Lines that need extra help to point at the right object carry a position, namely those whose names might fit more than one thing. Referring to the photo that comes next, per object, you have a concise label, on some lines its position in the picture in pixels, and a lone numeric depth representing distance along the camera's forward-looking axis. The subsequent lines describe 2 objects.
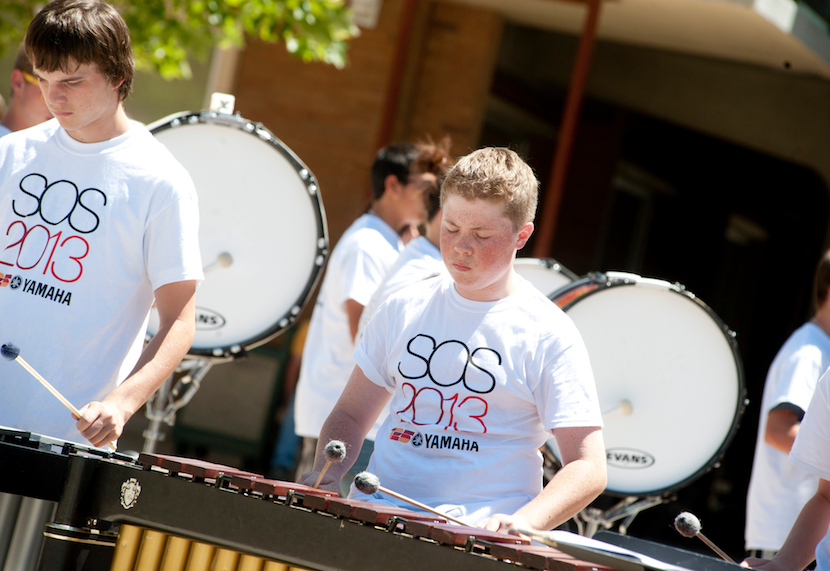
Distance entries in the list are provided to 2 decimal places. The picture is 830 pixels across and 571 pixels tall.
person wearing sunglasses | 7.44
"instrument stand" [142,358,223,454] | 8.03
